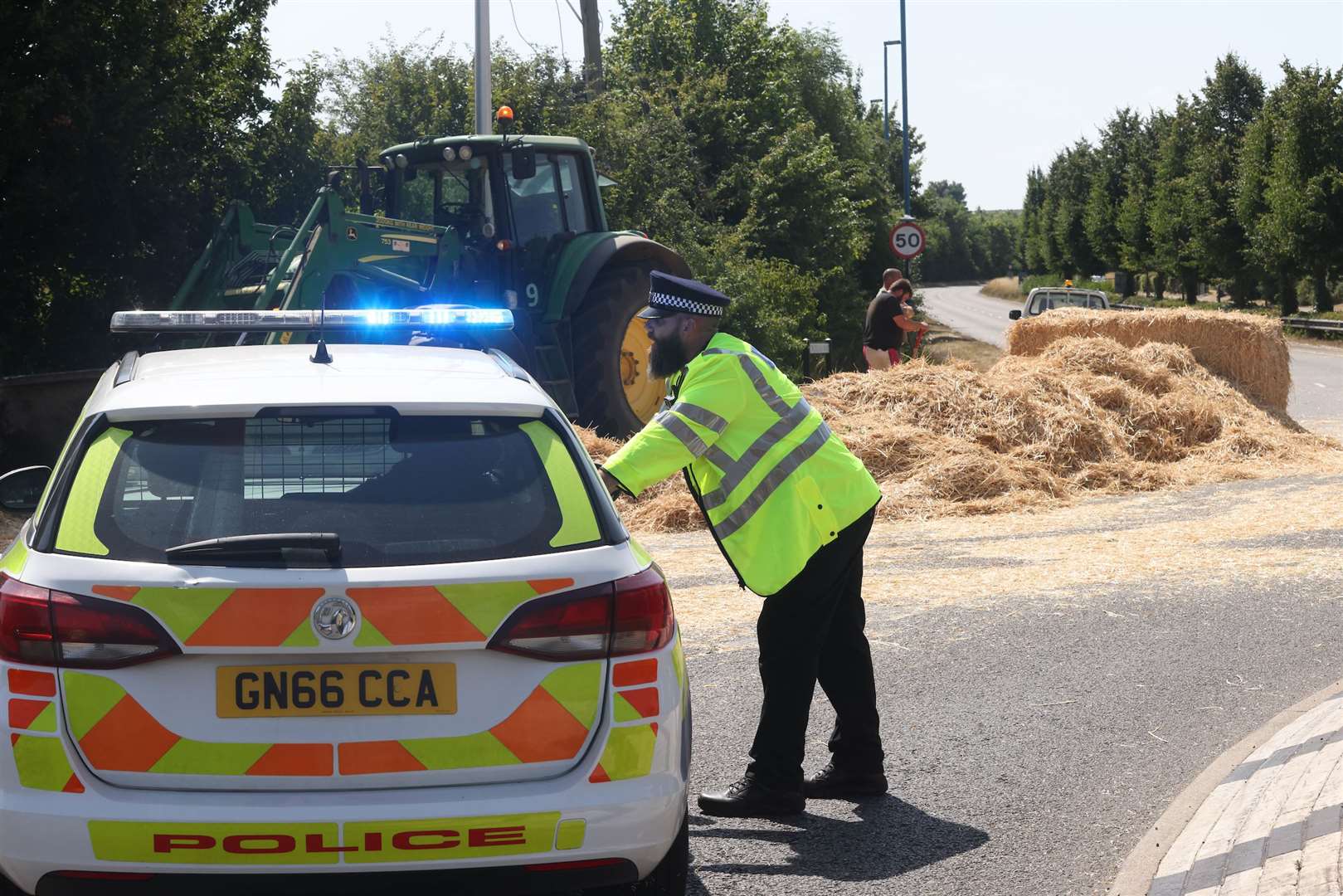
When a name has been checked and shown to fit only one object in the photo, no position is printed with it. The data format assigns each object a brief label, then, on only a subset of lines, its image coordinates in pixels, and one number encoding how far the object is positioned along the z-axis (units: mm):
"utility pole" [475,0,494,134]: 19812
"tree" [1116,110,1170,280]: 71438
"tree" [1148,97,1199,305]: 61781
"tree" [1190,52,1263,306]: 55375
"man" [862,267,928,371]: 17516
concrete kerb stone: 4082
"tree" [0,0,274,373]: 13336
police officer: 4789
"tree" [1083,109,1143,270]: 79500
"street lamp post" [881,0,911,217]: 49688
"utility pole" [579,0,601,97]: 29766
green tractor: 12711
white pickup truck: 32844
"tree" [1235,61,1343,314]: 45250
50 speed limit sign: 30641
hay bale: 17359
